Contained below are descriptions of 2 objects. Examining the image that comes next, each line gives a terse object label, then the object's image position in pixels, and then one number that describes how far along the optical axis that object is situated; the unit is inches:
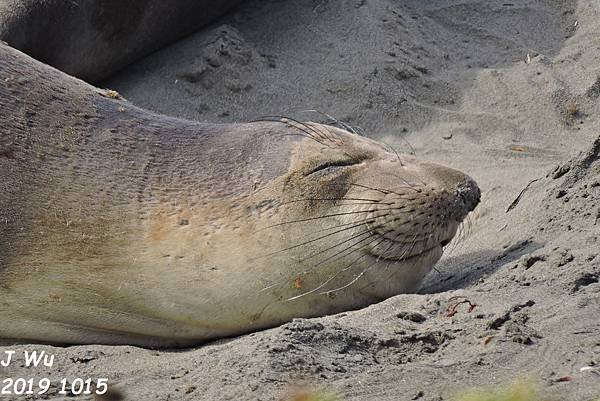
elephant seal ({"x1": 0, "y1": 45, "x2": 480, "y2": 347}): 351.9
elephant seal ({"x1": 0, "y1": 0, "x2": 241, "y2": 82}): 543.2
